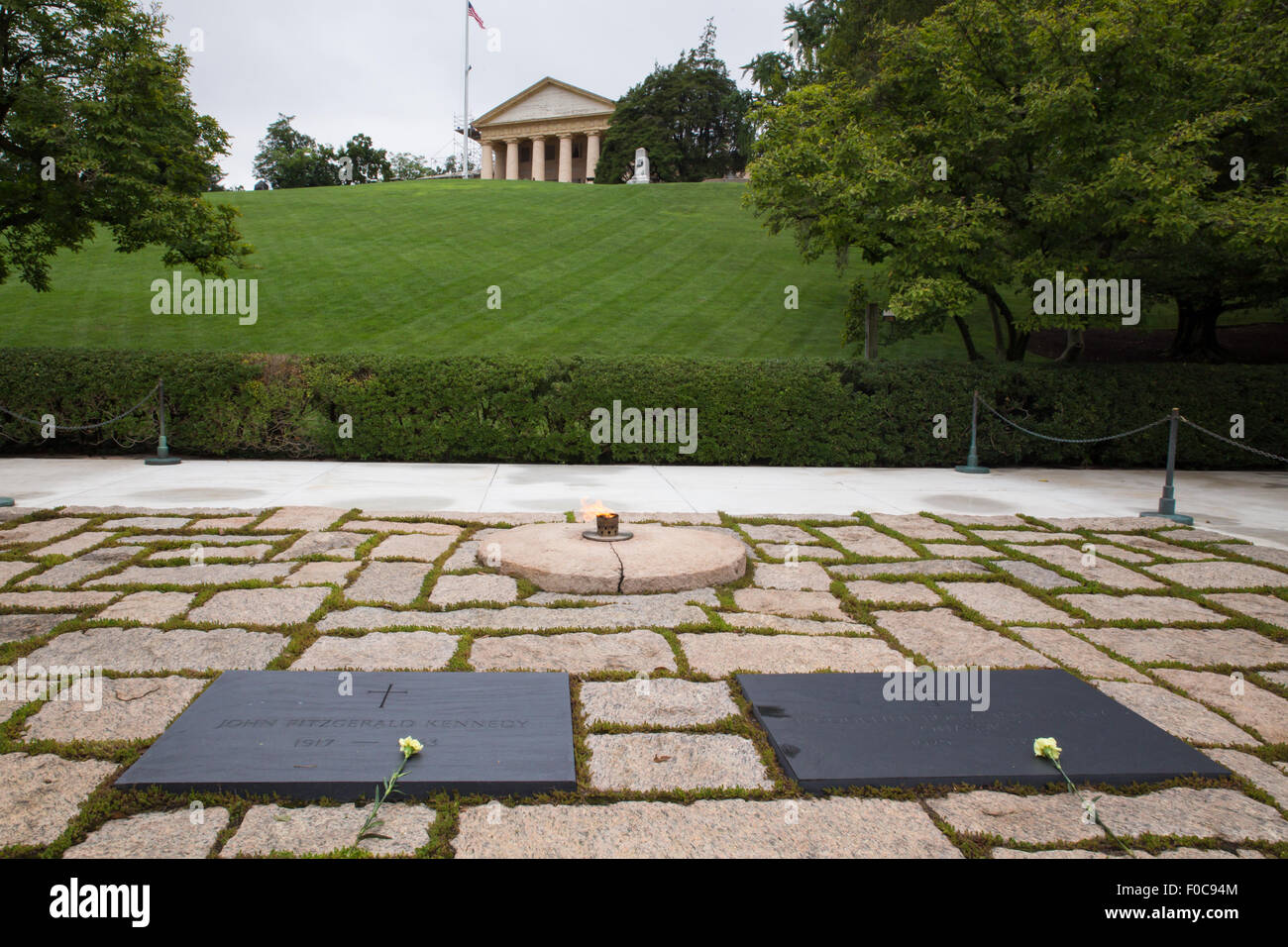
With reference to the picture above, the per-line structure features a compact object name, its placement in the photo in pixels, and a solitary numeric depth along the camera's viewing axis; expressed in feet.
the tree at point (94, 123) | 36.04
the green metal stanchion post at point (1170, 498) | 28.22
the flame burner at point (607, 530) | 20.66
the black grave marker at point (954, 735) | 10.23
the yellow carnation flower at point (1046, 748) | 10.47
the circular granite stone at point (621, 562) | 17.98
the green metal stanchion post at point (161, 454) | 36.23
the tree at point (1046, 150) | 36.17
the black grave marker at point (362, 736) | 9.59
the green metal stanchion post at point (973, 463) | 39.61
